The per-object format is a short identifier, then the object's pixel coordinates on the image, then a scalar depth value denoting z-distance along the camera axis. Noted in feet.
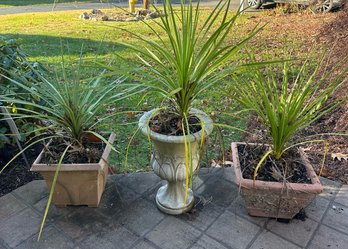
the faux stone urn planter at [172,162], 5.87
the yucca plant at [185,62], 5.38
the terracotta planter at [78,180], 6.25
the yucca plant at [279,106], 5.88
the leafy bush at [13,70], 7.73
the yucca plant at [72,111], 6.25
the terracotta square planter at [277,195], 5.94
